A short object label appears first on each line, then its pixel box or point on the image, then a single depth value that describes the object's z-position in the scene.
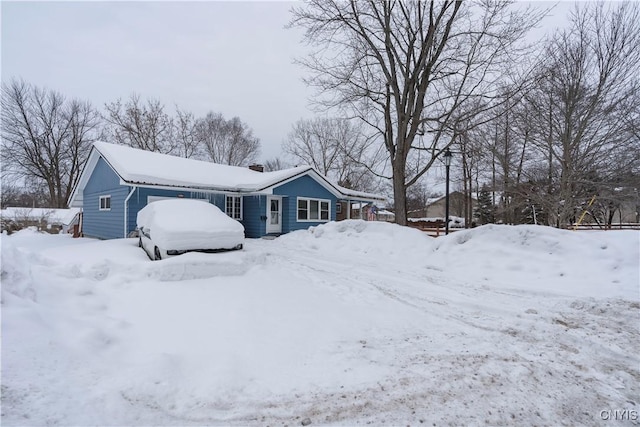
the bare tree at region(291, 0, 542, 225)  13.38
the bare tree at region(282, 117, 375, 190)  34.53
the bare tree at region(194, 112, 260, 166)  35.94
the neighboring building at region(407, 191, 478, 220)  57.38
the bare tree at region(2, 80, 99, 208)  29.62
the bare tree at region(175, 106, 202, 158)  32.81
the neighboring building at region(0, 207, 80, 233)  17.95
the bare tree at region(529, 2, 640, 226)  11.62
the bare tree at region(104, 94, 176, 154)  29.83
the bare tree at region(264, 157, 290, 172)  44.47
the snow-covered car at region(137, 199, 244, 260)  7.85
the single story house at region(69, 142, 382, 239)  13.62
